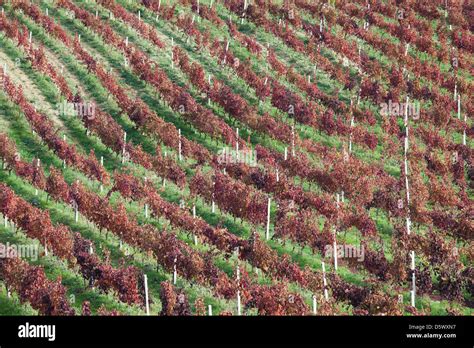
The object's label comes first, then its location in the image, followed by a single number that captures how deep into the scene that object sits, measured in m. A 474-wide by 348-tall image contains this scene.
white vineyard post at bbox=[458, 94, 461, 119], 37.09
